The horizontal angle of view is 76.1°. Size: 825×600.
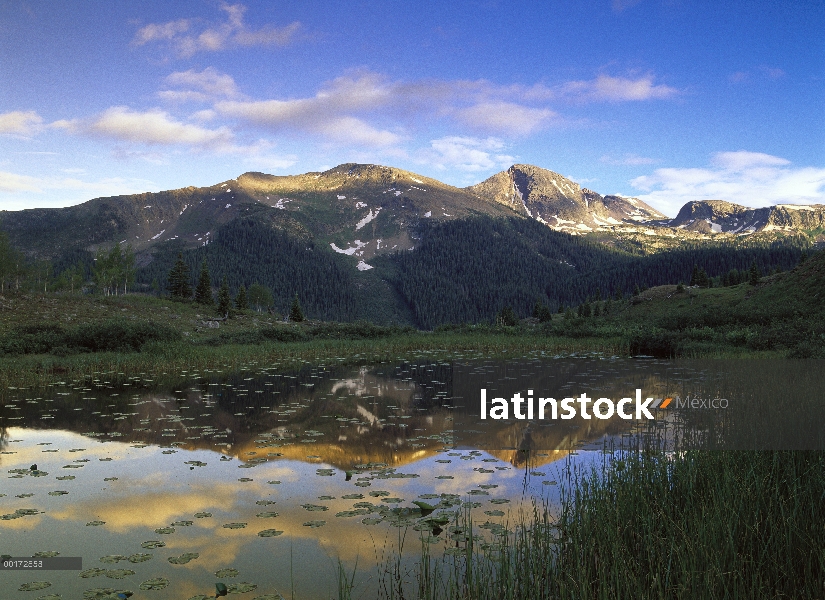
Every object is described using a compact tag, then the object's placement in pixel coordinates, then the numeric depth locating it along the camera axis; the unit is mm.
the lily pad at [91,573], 7270
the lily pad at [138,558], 7750
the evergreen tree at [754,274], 79625
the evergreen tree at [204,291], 80562
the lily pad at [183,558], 7641
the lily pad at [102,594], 6621
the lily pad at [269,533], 8681
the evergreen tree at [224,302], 68125
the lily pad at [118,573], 7235
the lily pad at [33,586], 6953
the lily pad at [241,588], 6859
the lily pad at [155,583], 6943
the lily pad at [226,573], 7250
